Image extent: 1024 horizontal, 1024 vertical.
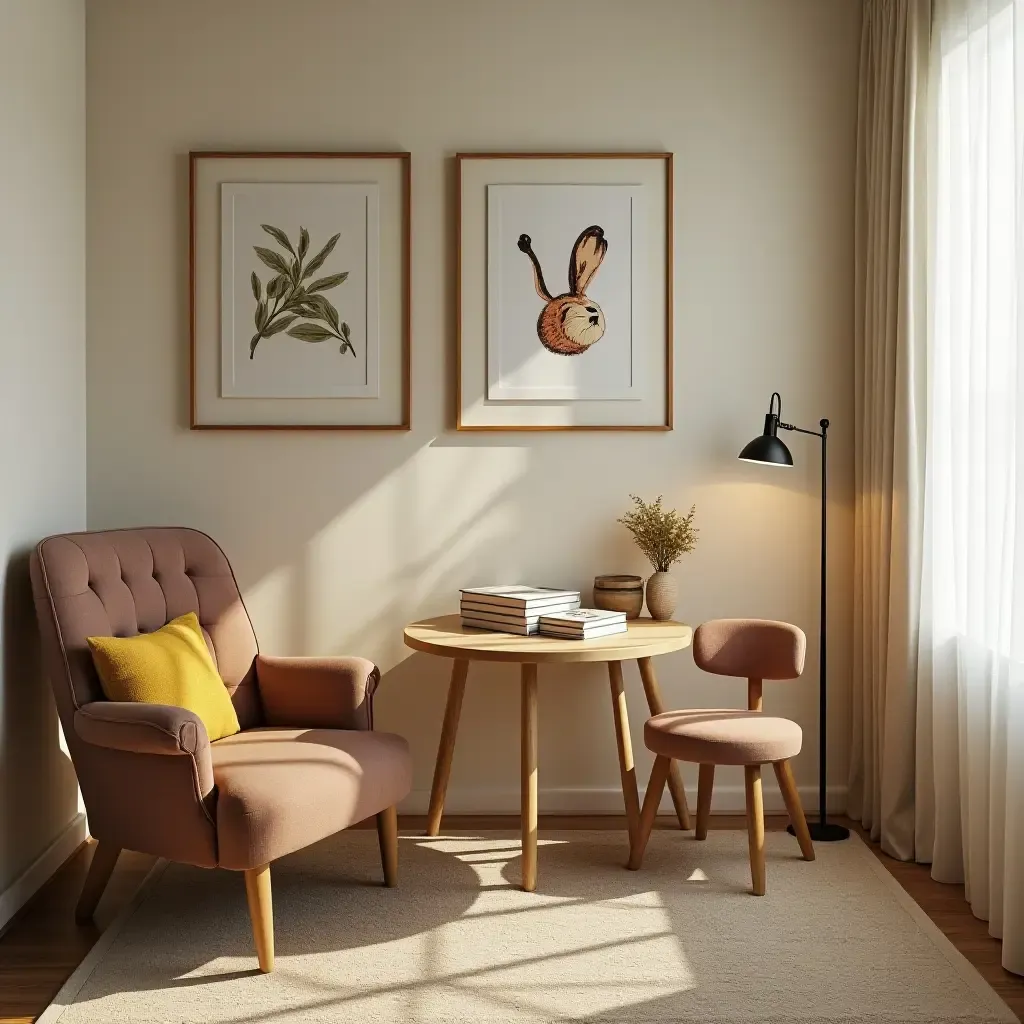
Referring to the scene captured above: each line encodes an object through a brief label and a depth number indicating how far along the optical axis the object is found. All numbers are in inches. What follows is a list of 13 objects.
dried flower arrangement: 136.1
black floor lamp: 129.4
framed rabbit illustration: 139.9
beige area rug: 90.4
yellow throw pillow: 103.7
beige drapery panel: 123.6
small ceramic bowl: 135.0
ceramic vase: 134.3
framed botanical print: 139.1
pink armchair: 95.0
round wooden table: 112.8
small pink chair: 111.9
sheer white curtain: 98.9
